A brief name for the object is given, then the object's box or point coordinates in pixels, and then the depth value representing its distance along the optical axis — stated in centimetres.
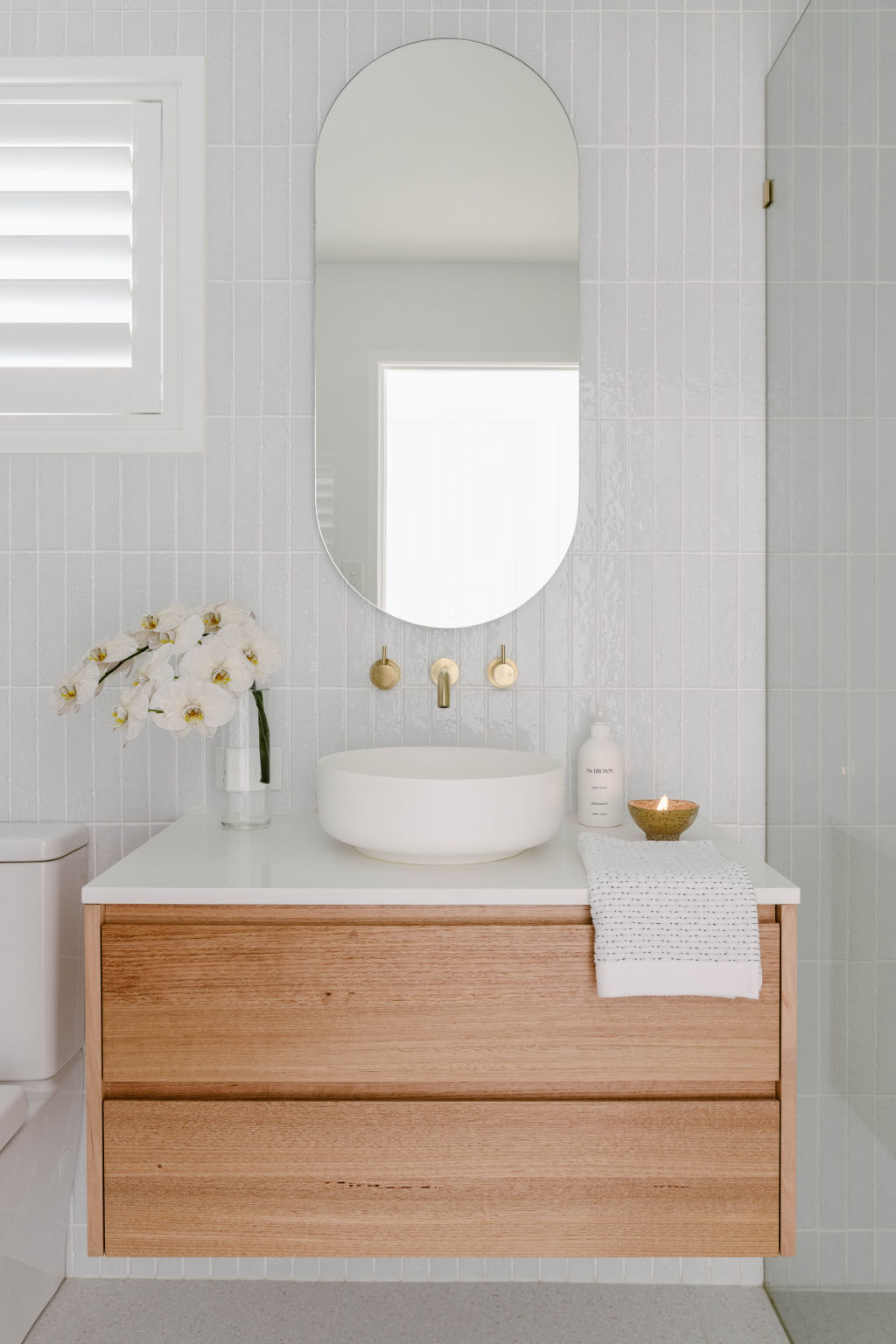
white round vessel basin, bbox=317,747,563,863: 129
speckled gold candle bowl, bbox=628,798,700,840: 143
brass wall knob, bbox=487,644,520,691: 169
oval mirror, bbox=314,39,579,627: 168
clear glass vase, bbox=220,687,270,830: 157
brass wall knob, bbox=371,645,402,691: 170
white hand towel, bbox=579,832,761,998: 121
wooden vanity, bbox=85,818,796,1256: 124
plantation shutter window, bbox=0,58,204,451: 170
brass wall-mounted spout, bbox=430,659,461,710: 167
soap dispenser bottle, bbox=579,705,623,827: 161
